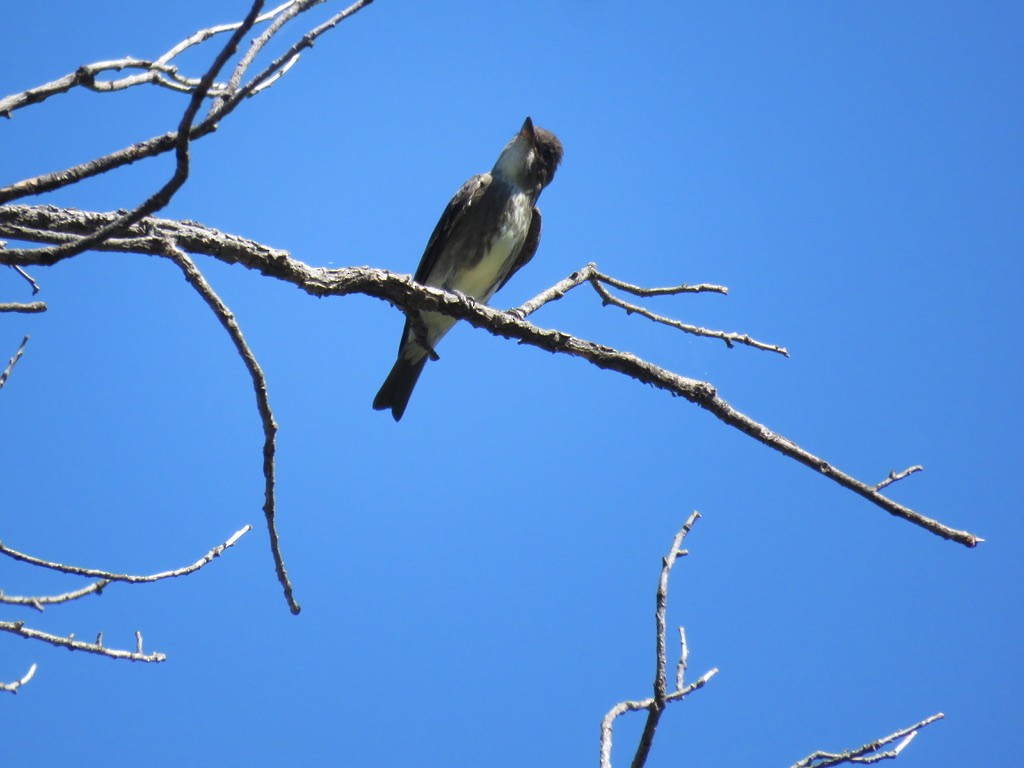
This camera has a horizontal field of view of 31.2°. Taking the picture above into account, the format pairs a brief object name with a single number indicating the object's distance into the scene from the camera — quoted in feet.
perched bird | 38.50
